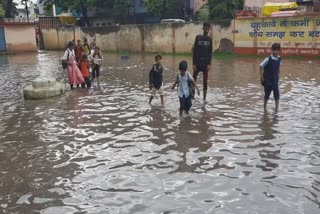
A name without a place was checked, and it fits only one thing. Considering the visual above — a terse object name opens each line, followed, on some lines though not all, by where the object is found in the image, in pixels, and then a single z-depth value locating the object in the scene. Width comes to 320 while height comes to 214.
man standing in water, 10.19
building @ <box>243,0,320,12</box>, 21.78
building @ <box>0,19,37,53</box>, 36.84
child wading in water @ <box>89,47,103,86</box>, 14.08
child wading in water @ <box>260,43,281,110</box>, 8.77
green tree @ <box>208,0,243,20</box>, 31.34
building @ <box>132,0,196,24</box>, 40.34
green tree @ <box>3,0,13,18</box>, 42.86
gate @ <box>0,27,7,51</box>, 36.72
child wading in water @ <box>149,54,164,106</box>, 9.86
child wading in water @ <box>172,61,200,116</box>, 8.66
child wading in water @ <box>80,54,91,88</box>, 13.40
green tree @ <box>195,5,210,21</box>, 33.08
